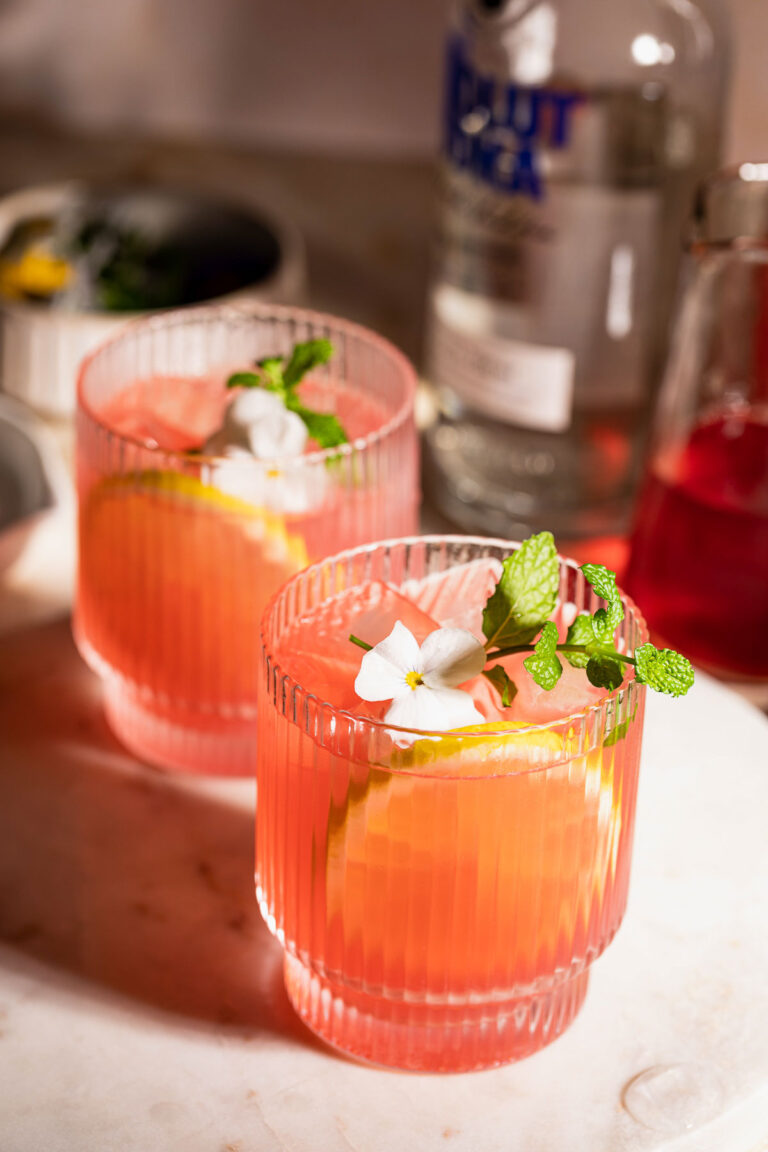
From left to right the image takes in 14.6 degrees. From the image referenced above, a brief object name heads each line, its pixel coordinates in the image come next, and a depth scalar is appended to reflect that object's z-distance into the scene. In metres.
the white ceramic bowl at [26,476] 0.77
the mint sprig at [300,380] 0.63
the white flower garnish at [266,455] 0.61
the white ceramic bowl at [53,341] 0.79
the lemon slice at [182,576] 0.62
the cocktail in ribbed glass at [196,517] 0.62
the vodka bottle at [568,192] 0.73
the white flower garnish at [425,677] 0.54
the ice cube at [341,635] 0.56
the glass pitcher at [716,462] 0.68
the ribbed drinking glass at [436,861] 0.54
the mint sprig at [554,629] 0.54
